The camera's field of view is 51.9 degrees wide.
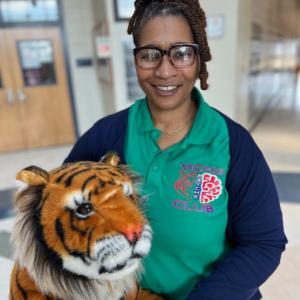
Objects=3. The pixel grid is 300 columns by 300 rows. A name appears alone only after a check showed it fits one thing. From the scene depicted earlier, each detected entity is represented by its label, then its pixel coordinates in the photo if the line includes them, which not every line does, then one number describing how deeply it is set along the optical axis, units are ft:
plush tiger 1.87
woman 2.64
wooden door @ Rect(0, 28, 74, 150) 14.29
